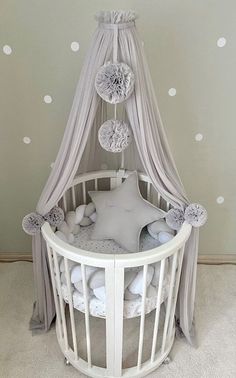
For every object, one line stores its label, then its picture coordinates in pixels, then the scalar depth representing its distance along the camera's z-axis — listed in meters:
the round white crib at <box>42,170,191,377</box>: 1.47
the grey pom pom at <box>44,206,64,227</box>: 1.70
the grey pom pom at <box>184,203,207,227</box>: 1.65
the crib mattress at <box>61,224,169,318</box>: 1.59
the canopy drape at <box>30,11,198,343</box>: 1.44
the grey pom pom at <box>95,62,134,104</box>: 1.39
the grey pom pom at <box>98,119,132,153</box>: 1.55
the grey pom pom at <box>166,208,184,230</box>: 1.72
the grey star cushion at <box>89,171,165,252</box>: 1.83
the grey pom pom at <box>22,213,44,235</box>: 1.65
